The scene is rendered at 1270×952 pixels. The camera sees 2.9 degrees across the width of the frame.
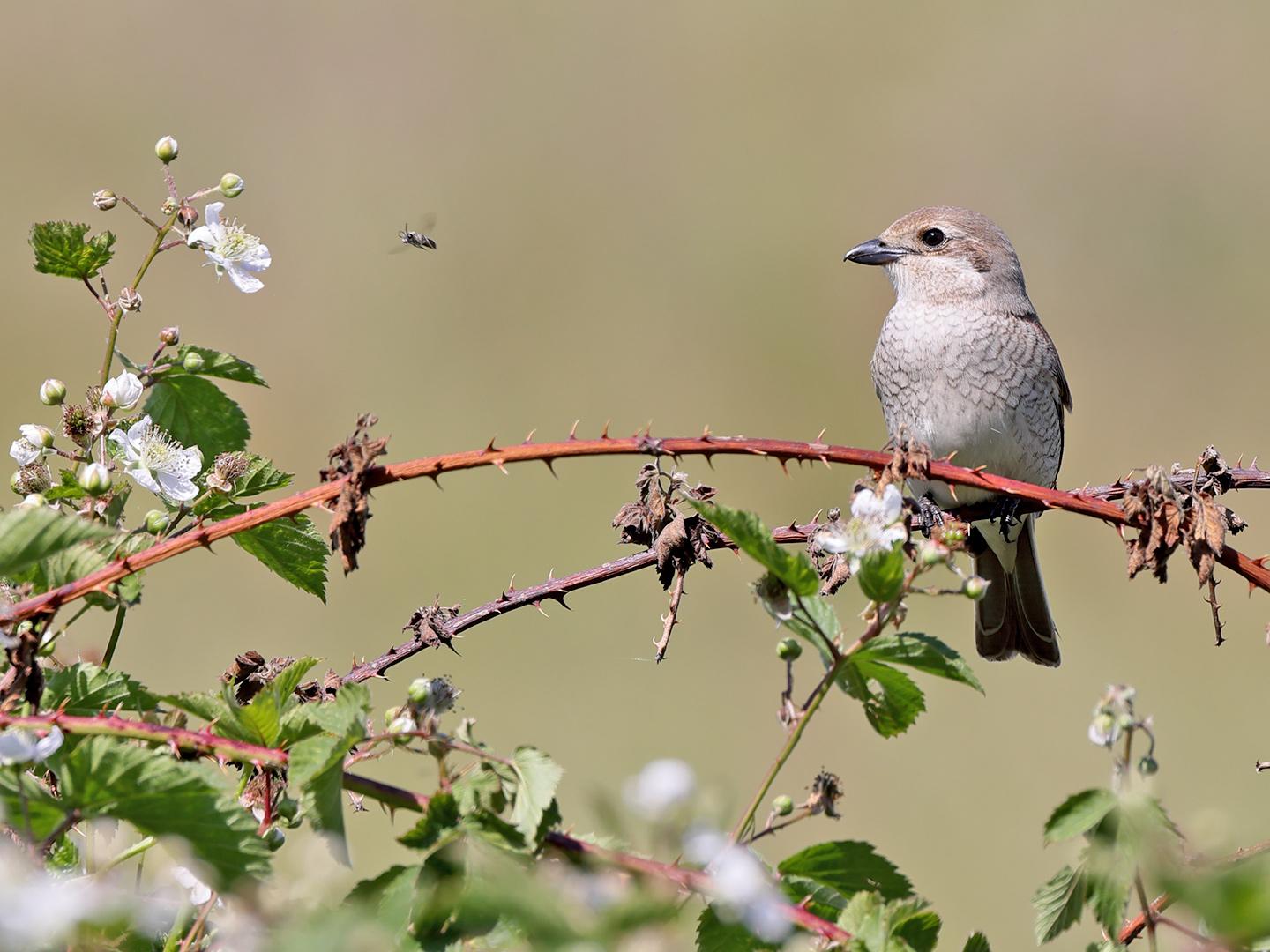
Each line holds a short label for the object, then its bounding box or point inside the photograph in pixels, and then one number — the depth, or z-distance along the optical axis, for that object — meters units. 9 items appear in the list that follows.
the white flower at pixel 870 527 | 3.88
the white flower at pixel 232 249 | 5.62
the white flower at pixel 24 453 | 4.99
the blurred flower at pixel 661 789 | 2.87
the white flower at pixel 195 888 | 4.00
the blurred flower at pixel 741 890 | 2.89
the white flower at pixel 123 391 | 5.02
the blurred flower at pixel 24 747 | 3.35
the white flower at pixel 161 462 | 4.93
